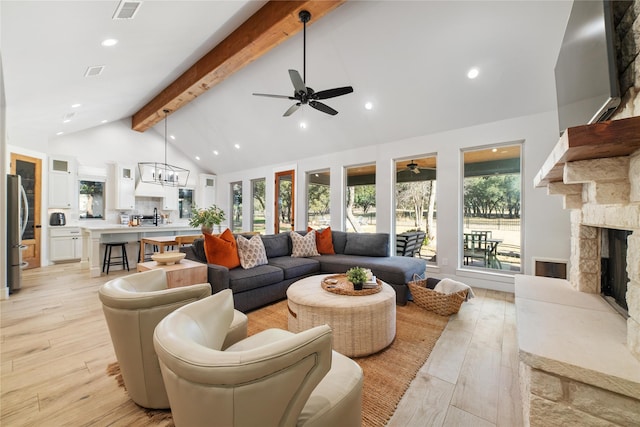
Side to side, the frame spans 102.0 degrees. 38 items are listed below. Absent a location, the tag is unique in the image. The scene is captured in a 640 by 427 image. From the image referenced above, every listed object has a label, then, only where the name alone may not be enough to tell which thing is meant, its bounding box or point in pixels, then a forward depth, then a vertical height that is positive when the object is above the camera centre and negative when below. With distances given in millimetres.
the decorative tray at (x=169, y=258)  2517 -433
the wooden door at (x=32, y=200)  5207 +282
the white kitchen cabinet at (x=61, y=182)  5891 +730
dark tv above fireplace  1229 +846
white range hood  7379 +698
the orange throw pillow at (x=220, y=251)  3211 -471
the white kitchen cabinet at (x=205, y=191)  8961 +814
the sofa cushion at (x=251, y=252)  3436 -520
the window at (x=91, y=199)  6710 +369
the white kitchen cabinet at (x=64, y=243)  5736 -688
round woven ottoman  2119 -870
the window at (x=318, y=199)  6391 +378
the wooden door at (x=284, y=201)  7108 +356
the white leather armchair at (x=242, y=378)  719 -485
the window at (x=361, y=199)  5699 +348
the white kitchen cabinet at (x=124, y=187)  7023 +738
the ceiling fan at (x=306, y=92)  2904 +1436
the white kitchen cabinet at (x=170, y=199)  8008 +457
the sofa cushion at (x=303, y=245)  4359 -535
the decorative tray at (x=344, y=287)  2389 -710
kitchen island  4789 -456
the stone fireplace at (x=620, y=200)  1163 +77
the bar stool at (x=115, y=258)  5129 -927
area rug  1607 -1178
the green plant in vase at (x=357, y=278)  2475 -610
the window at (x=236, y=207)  8883 +237
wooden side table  2428 -571
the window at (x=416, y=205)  4867 +194
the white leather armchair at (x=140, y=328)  1425 -642
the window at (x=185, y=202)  8750 +408
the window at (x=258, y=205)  8065 +281
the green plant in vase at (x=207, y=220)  4543 -109
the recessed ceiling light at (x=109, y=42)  2901 +1945
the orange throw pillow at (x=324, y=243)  4609 -516
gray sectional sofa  3041 -723
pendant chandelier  6441 +1161
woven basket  2912 -990
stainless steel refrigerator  3717 -286
